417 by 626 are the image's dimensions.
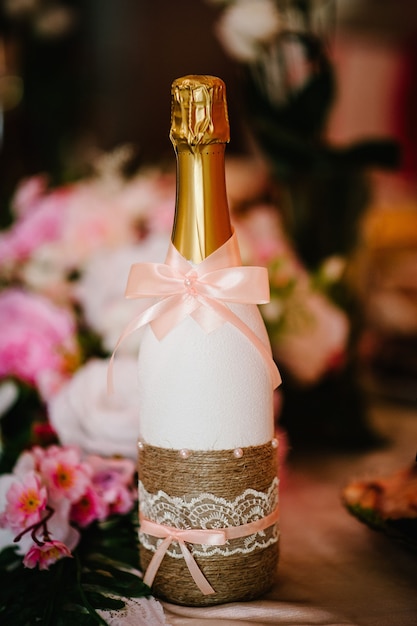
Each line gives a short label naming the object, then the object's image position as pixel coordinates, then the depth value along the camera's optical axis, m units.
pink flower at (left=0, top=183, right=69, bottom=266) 0.86
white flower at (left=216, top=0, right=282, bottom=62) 0.83
